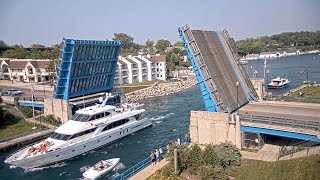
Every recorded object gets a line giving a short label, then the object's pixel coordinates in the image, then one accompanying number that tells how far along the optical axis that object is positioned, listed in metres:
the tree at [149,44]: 182.12
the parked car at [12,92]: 52.43
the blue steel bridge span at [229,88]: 23.00
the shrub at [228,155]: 20.97
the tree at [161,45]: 166.26
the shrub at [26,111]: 43.94
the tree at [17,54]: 96.25
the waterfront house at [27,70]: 72.25
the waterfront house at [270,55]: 172.50
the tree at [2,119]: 39.40
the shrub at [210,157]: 20.19
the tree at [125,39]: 179.62
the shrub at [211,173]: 18.03
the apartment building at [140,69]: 76.94
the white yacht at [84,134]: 28.06
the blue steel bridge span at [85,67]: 38.94
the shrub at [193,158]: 20.38
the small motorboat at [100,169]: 25.19
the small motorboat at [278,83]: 68.06
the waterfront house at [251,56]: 169.79
